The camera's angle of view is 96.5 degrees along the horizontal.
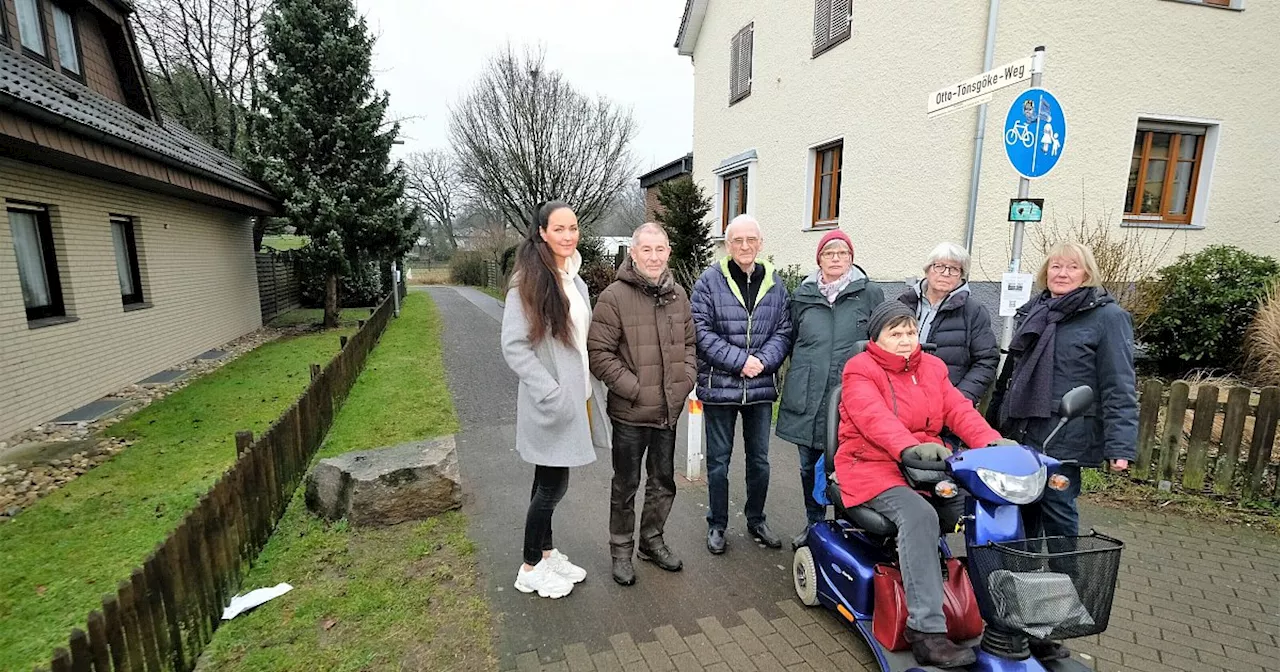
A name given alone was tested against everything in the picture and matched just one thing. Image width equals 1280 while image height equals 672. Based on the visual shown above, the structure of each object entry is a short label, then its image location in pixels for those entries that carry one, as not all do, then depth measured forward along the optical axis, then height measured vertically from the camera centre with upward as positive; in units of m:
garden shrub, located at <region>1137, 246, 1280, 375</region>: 6.38 -0.57
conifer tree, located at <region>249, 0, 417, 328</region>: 12.85 +2.74
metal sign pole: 4.18 +0.51
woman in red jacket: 2.25 -0.79
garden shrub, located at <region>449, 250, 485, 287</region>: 33.94 -0.96
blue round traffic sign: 4.34 +0.94
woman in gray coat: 2.86 -0.52
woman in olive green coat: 3.32 -0.46
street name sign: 4.22 +1.33
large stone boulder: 3.86 -1.60
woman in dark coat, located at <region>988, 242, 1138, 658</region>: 2.80 -0.59
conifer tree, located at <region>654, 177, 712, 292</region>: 13.12 +0.69
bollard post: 4.55 -1.58
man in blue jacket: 3.38 -0.53
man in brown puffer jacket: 3.07 -0.56
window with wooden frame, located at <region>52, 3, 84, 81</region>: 8.99 +3.34
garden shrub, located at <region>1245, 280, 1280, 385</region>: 5.70 -0.90
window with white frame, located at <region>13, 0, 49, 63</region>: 8.02 +3.21
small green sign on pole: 4.47 +0.35
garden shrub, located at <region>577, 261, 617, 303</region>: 15.88 -0.63
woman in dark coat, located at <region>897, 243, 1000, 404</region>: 3.22 -0.42
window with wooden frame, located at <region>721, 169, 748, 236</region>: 13.92 +1.47
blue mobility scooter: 1.96 -1.12
